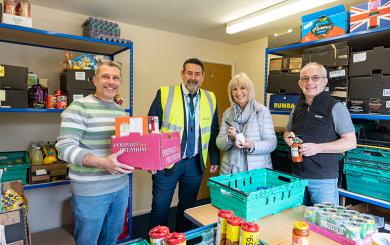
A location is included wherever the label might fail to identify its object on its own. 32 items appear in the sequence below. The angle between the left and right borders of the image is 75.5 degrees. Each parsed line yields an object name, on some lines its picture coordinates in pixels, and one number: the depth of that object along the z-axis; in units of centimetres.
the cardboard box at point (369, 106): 185
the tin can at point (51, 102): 227
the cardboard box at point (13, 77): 201
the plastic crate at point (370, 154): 185
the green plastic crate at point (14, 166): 215
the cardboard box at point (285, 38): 239
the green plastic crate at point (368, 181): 185
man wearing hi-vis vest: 199
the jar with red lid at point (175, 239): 79
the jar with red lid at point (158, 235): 83
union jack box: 179
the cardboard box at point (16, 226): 156
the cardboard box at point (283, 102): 240
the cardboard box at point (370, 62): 185
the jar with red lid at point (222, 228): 96
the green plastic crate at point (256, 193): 123
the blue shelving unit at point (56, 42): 211
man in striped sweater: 137
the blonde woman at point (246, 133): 178
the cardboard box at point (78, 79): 229
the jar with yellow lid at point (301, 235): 89
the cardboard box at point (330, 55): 204
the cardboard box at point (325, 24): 204
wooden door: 388
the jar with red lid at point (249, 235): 85
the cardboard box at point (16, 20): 196
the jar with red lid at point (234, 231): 91
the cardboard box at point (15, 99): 203
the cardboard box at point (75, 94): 231
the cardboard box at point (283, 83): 238
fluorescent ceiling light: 223
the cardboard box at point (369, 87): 185
